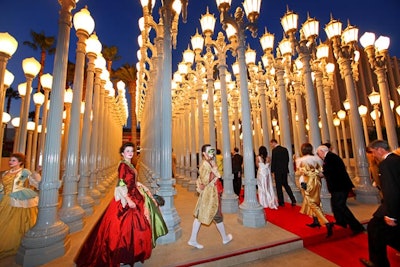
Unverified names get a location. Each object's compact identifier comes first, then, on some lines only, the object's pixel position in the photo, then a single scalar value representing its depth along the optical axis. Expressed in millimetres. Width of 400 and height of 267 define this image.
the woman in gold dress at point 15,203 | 4113
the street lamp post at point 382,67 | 8078
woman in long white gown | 7078
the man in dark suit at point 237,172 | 9109
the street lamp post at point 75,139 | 5020
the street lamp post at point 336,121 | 19581
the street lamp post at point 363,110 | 14666
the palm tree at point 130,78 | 28844
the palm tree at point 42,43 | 25078
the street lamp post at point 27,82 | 7212
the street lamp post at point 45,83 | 8961
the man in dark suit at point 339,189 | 4678
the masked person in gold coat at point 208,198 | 3967
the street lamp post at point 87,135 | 6391
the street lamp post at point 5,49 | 5598
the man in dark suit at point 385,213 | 2838
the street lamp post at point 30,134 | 11715
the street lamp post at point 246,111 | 5180
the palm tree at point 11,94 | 47250
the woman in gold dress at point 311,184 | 4762
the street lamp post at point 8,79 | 8128
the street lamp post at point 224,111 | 6691
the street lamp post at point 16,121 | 13469
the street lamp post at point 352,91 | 7277
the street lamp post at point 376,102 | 11740
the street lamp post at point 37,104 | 11039
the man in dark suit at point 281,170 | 7160
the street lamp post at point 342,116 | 16803
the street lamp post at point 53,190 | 3541
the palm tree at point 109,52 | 26183
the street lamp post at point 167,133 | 4418
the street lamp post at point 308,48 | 6836
